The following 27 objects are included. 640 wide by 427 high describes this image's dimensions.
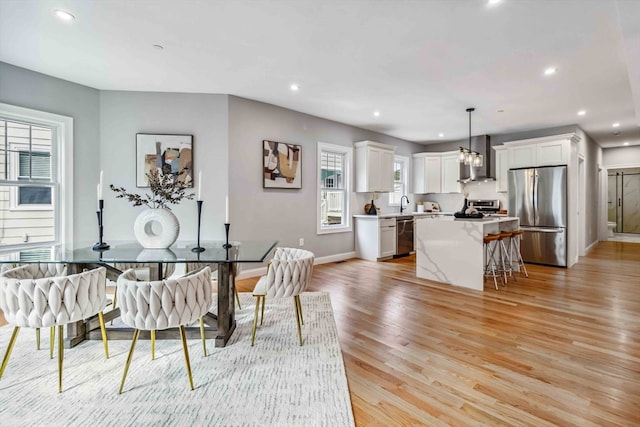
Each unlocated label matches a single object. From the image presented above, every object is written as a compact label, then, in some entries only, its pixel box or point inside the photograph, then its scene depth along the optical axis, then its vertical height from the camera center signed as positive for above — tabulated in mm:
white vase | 2594 -108
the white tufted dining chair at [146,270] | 2898 -522
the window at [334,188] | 5785 +520
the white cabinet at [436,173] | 7367 +1017
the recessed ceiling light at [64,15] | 2432 +1601
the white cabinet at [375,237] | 5910 -440
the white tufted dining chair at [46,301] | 1820 -515
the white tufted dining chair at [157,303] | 1827 -527
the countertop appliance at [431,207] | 7719 +192
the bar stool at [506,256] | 4423 -640
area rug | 1648 -1060
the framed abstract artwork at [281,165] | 4750 +799
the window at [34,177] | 3445 +456
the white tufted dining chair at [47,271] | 2355 -439
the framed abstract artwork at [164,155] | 4168 +815
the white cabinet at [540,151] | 5449 +1174
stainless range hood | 6652 +1031
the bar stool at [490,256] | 4546 -633
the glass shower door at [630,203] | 9883 +357
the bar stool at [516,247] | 4808 -526
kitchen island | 4055 -492
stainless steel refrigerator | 5359 +74
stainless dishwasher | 6348 -432
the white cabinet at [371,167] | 6090 +968
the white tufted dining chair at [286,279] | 2391 -501
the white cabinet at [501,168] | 6445 +973
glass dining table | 2182 -312
